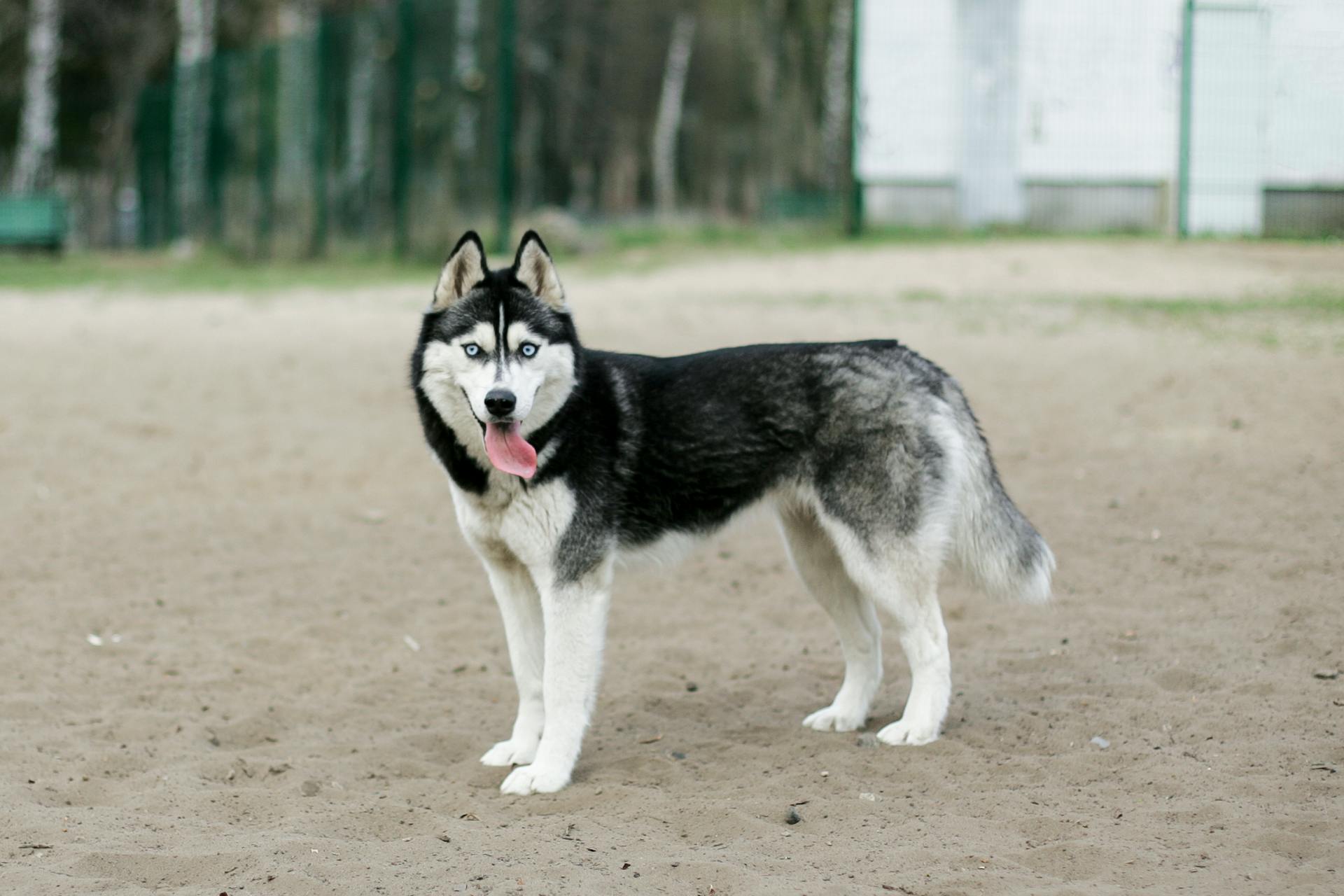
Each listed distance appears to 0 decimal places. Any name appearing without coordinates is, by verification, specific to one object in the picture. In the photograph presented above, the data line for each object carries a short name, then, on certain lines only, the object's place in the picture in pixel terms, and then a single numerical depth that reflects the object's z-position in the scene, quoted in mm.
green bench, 23141
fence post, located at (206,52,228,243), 23109
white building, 17859
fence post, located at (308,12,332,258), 19266
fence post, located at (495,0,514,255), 16422
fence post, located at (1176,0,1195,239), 16031
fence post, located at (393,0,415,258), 18031
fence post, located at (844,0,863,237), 17172
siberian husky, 4633
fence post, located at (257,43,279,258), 19969
